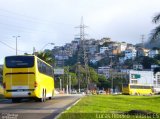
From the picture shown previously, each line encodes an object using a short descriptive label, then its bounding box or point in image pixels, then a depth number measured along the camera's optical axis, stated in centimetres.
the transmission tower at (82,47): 10270
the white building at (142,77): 14800
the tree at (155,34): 3446
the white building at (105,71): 19000
